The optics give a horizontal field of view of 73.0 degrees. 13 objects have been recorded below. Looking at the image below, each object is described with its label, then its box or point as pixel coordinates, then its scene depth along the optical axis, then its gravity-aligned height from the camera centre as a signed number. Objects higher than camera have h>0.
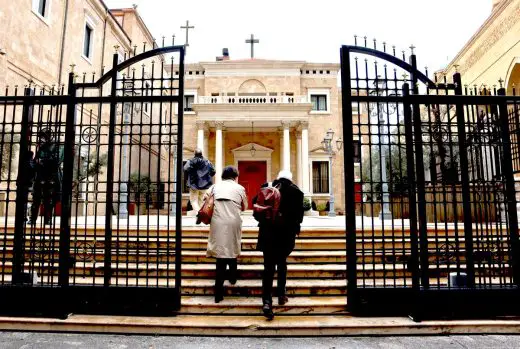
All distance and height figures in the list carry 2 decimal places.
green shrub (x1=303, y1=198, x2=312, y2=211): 16.75 +0.06
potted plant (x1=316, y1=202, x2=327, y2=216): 19.45 -0.16
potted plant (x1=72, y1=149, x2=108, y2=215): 12.86 +1.80
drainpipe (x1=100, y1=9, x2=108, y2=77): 18.50 +8.75
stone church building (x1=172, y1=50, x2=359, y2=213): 21.20 +4.70
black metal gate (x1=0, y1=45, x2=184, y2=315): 4.23 -0.52
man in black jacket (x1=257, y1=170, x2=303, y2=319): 4.18 -0.38
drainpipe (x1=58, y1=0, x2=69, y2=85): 15.05 +7.38
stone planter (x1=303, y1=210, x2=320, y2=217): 18.08 -0.41
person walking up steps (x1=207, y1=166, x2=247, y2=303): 4.47 -0.27
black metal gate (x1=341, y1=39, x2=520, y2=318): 4.15 +0.20
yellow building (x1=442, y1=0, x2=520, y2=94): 13.52 +6.64
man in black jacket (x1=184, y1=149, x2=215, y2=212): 9.00 +0.87
